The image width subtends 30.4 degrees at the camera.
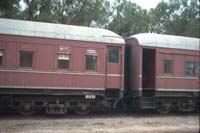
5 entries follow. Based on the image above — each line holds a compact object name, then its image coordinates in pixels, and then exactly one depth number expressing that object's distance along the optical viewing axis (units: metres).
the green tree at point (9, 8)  22.45
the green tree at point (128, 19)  33.03
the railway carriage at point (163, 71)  19.58
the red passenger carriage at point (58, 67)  16.64
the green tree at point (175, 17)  36.59
